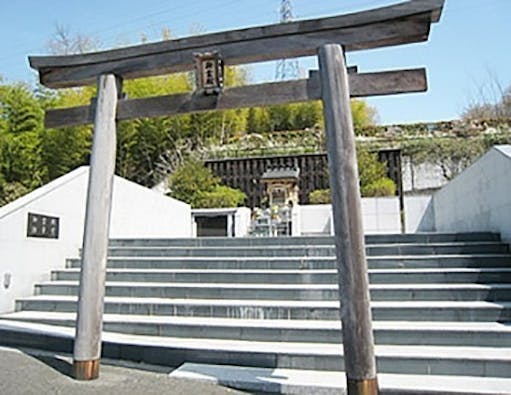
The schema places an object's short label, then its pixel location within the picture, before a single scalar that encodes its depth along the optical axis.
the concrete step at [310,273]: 3.51
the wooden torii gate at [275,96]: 2.29
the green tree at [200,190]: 10.96
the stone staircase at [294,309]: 2.66
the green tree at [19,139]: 11.37
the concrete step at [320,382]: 2.27
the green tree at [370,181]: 10.96
